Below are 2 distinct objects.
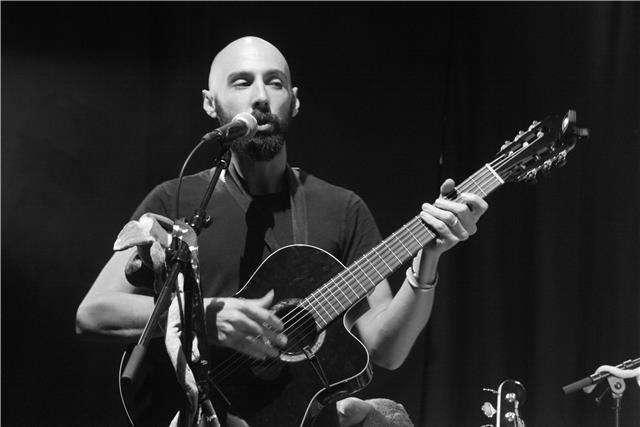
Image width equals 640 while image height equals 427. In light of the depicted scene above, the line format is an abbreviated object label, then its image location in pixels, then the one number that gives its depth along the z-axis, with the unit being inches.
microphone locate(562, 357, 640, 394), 134.5
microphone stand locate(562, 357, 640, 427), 134.8
